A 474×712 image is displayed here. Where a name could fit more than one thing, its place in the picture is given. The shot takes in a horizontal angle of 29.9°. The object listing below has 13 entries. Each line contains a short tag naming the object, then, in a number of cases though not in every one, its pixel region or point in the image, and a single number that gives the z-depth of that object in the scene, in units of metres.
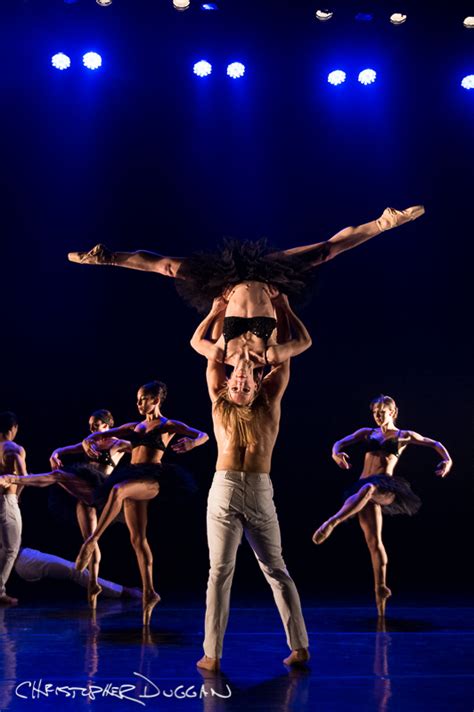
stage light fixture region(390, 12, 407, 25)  8.05
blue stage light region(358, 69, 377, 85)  8.50
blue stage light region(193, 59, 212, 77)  8.41
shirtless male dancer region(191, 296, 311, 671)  4.02
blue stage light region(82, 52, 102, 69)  8.23
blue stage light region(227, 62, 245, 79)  8.42
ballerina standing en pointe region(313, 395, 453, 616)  6.20
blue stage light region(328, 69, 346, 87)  8.45
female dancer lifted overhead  4.44
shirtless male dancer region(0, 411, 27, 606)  7.14
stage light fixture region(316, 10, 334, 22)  7.89
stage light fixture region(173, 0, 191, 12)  7.81
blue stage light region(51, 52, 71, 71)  8.20
